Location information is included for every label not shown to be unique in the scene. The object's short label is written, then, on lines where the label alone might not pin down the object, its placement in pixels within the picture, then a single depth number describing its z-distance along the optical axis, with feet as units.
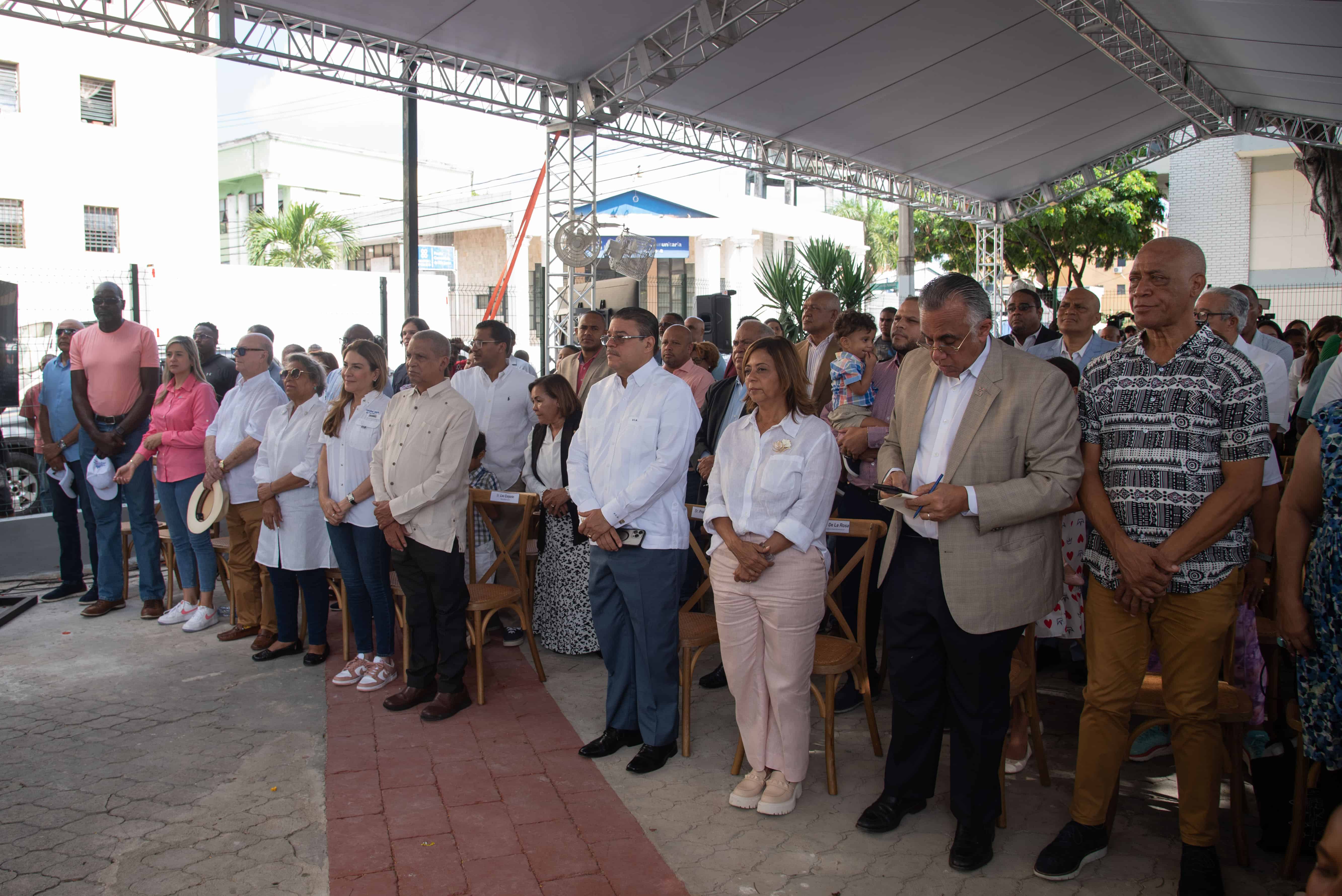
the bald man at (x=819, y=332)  16.14
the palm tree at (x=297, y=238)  88.99
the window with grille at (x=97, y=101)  67.51
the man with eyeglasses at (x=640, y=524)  12.61
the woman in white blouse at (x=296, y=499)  16.96
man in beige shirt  14.46
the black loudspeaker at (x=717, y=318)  35.53
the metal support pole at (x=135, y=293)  29.09
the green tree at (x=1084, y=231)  63.16
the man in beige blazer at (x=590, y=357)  19.75
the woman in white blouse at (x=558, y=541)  16.87
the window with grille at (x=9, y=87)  64.08
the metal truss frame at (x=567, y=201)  34.42
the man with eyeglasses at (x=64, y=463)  21.84
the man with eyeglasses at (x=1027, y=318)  20.45
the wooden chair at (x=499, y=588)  15.11
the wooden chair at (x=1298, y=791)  9.39
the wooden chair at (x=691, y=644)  13.06
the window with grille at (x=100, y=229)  68.08
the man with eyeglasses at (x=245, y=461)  18.33
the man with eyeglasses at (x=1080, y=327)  16.93
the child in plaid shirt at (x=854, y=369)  14.29
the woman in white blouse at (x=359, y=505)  15.52
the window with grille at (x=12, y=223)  64.03
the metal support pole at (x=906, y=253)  59.47
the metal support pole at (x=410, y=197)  34.58
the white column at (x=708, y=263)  85.87
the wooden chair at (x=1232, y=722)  9.71
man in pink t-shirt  20.80
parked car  28.58
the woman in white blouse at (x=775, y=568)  11.25
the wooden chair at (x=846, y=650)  11.78
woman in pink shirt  19.79
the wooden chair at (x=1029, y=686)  11.34
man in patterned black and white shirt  8.96
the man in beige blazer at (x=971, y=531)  9.59
